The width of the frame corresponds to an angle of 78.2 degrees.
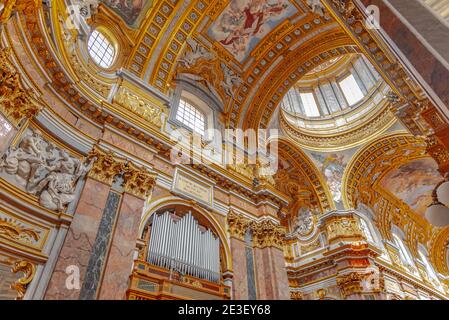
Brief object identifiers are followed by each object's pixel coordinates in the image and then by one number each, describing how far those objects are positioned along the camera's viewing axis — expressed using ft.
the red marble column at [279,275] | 24.40
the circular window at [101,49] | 27.14
